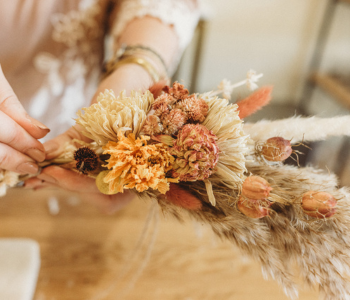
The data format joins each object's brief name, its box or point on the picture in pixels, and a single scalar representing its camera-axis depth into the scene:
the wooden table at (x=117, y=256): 0.57
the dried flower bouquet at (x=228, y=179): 0.32
